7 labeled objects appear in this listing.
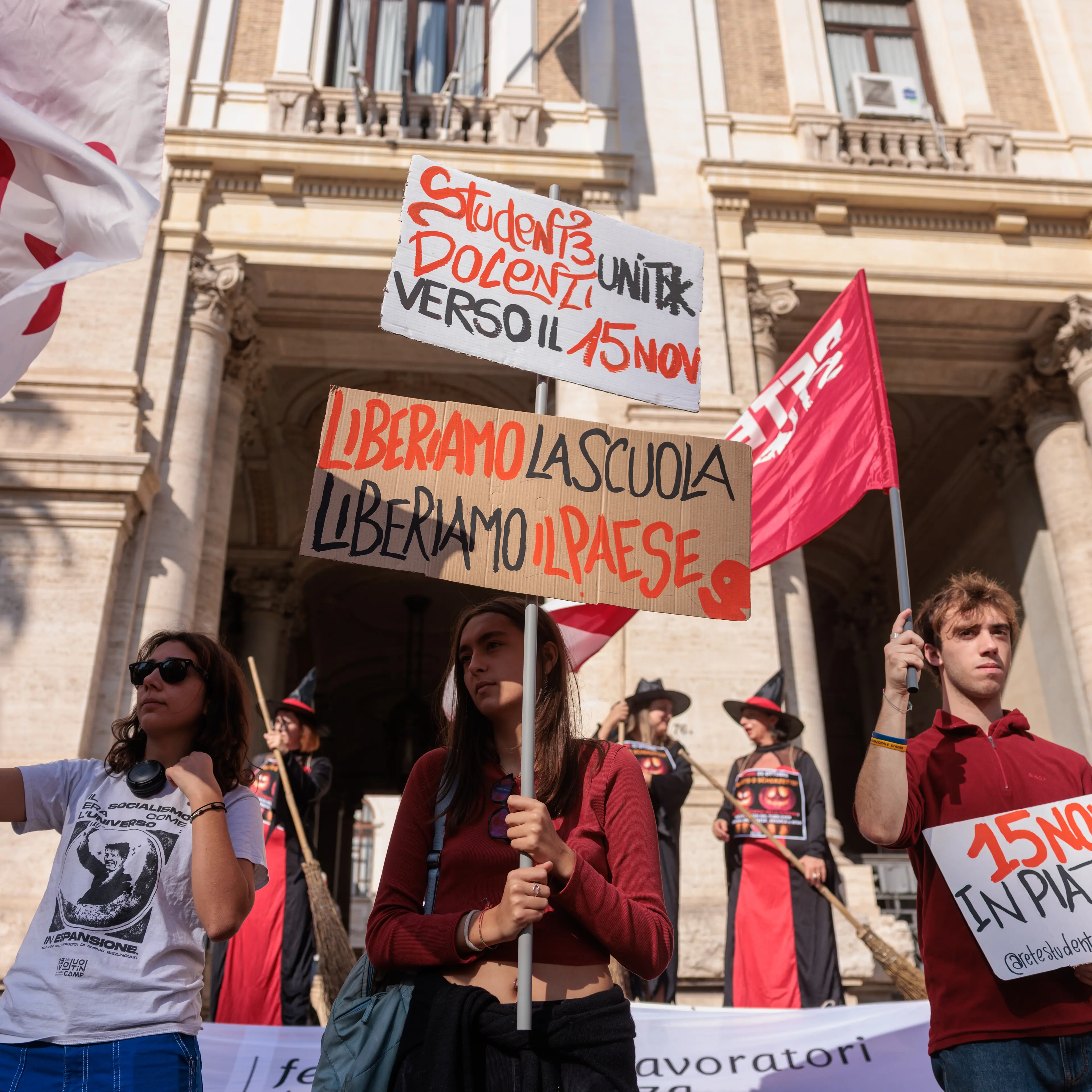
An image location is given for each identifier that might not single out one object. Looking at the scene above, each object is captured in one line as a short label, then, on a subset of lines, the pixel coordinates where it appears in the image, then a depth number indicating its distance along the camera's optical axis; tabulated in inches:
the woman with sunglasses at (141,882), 93.5
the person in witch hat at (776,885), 246.2
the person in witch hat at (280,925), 255.4
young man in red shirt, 97.0
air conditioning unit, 504.1
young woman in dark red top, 89.8
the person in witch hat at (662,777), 263.0
